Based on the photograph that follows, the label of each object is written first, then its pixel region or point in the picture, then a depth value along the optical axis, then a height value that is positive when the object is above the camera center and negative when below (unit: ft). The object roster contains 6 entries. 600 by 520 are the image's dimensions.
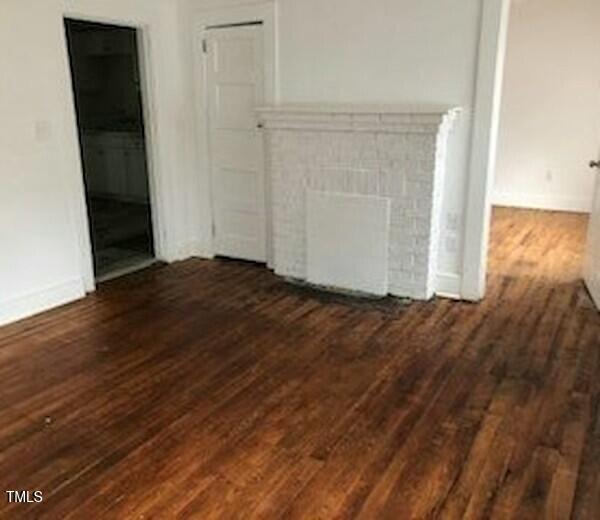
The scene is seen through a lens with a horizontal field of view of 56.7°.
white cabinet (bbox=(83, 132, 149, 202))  22.80 -2.50
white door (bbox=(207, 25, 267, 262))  14.89 -1.01
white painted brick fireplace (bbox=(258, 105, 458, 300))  12.30 -1.44
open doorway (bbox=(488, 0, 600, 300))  20.48 -0.72
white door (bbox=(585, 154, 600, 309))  12.85 -3.44
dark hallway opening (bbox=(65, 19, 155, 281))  22.52 -0.95
